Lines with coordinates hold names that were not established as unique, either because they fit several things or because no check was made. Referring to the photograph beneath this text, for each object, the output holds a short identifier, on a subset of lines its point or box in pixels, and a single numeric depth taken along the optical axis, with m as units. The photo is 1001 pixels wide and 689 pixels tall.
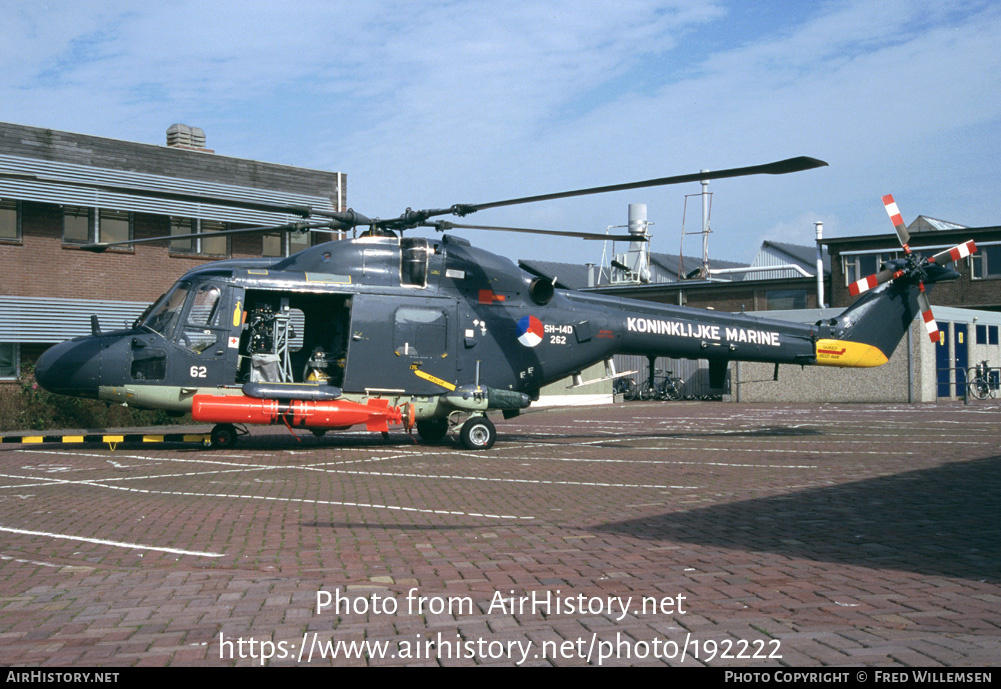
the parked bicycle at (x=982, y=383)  35.34
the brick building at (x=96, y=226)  22.75
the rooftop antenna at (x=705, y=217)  45.31
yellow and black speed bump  13.74
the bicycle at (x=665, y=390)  38.25
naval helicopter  14.38
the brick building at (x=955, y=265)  45.25
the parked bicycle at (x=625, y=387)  36.72
